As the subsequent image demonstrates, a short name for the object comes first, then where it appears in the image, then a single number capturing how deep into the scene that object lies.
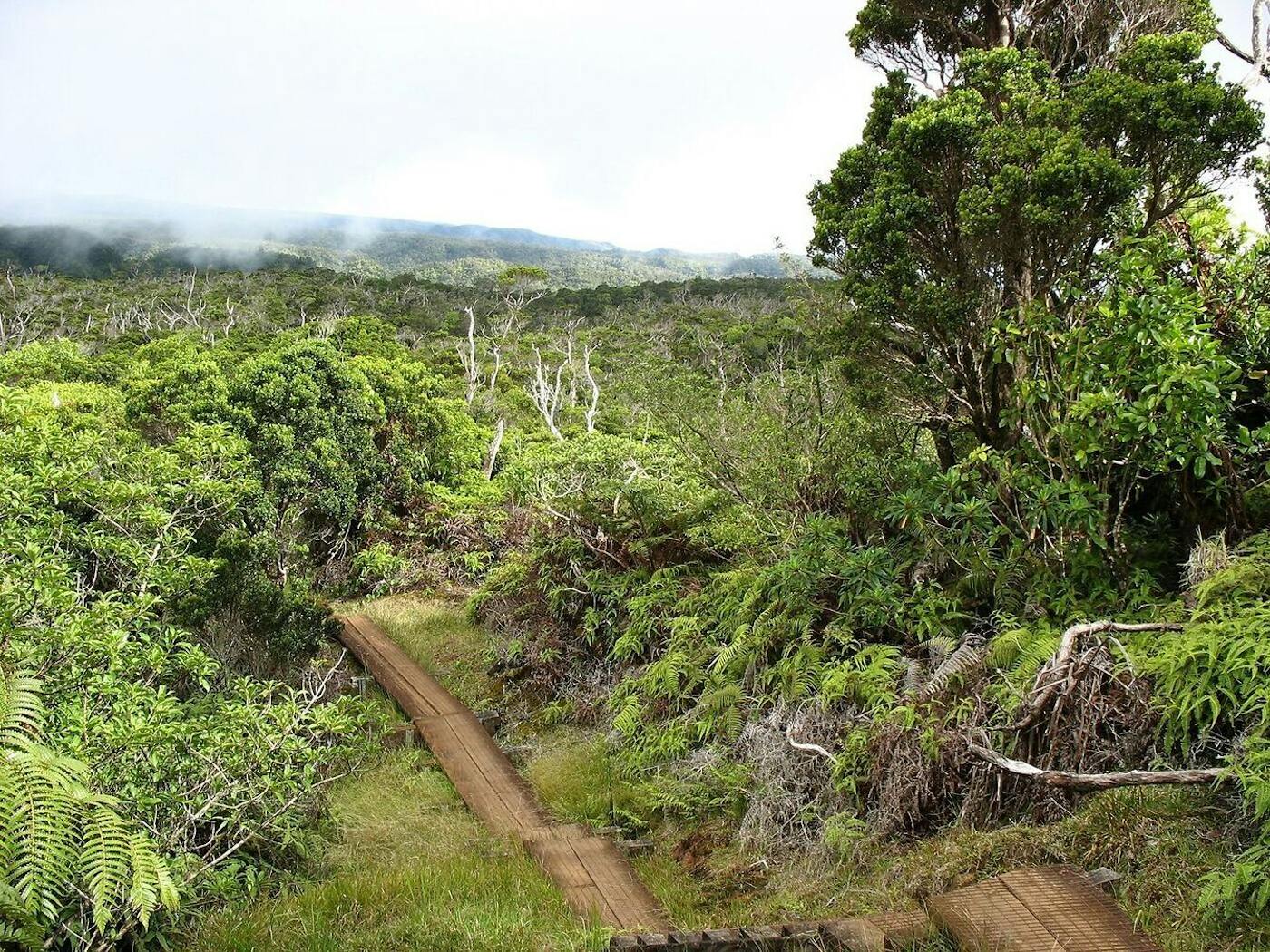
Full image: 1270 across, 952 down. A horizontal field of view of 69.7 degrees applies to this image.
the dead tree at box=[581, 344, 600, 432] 22.81
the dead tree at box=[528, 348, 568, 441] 25.37
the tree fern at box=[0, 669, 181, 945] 3.33
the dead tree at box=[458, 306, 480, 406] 27.77
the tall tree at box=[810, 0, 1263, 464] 5.45
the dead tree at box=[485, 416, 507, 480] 19.33
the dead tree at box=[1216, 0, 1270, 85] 5.87
